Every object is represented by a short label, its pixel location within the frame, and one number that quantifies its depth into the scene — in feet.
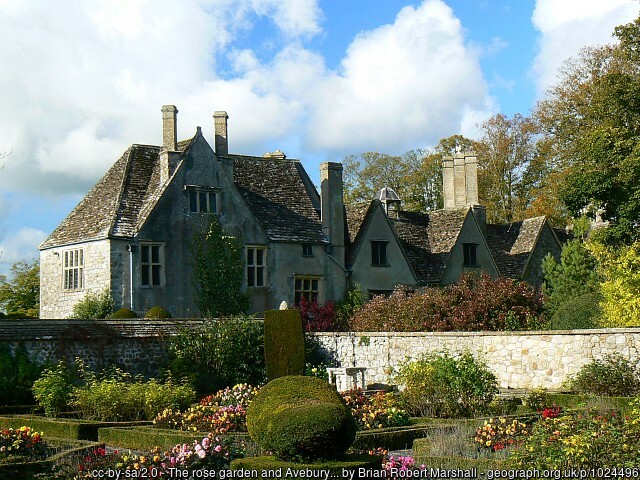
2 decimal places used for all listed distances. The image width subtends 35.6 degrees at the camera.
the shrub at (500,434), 52.70
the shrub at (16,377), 89.97
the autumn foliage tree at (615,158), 108.99
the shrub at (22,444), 52.75
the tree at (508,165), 188.85
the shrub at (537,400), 71.87
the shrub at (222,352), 101.14
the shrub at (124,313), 116.06
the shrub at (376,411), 68.18
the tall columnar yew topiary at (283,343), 86.79
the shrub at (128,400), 77.41
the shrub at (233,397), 74.64
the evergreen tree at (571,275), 125.29
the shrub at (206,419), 67.00
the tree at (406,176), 209.97
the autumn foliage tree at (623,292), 92.38
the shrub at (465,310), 111.55
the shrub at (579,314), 100.53
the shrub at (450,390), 74.01
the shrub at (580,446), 40.88
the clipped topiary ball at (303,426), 43.52
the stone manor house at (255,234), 127.03
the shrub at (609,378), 76.02
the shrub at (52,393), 82.38
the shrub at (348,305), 135.54
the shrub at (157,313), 117.29
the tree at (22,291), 183.52
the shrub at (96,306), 122.72
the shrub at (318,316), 133.08
